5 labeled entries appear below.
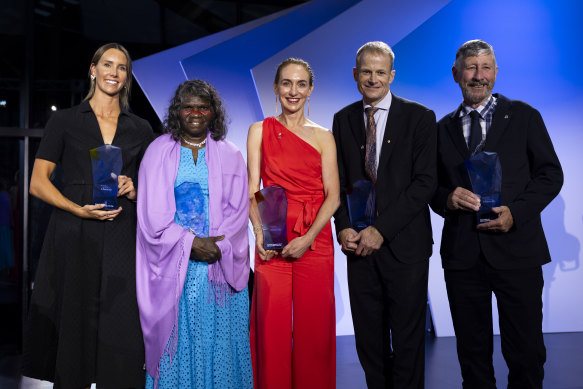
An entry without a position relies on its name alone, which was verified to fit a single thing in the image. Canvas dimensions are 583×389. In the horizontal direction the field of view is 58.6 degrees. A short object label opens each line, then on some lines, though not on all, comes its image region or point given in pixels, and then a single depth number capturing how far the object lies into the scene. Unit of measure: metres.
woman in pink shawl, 2.50
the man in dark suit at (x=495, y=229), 2.62
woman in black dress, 2.59
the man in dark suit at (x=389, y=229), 2.62
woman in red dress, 2.66
